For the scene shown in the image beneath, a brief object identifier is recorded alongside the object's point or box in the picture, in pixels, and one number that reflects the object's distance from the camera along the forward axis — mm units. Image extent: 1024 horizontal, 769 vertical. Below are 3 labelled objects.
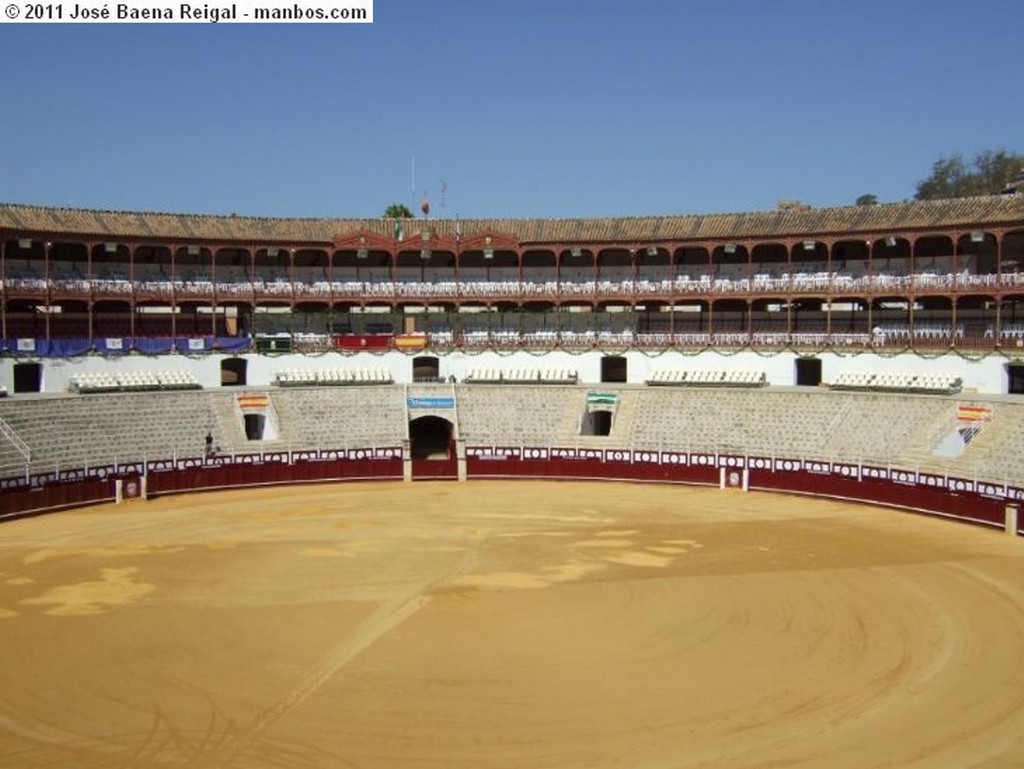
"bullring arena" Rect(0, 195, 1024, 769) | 19891
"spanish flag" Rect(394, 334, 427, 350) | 62062
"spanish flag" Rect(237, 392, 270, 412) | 53938
